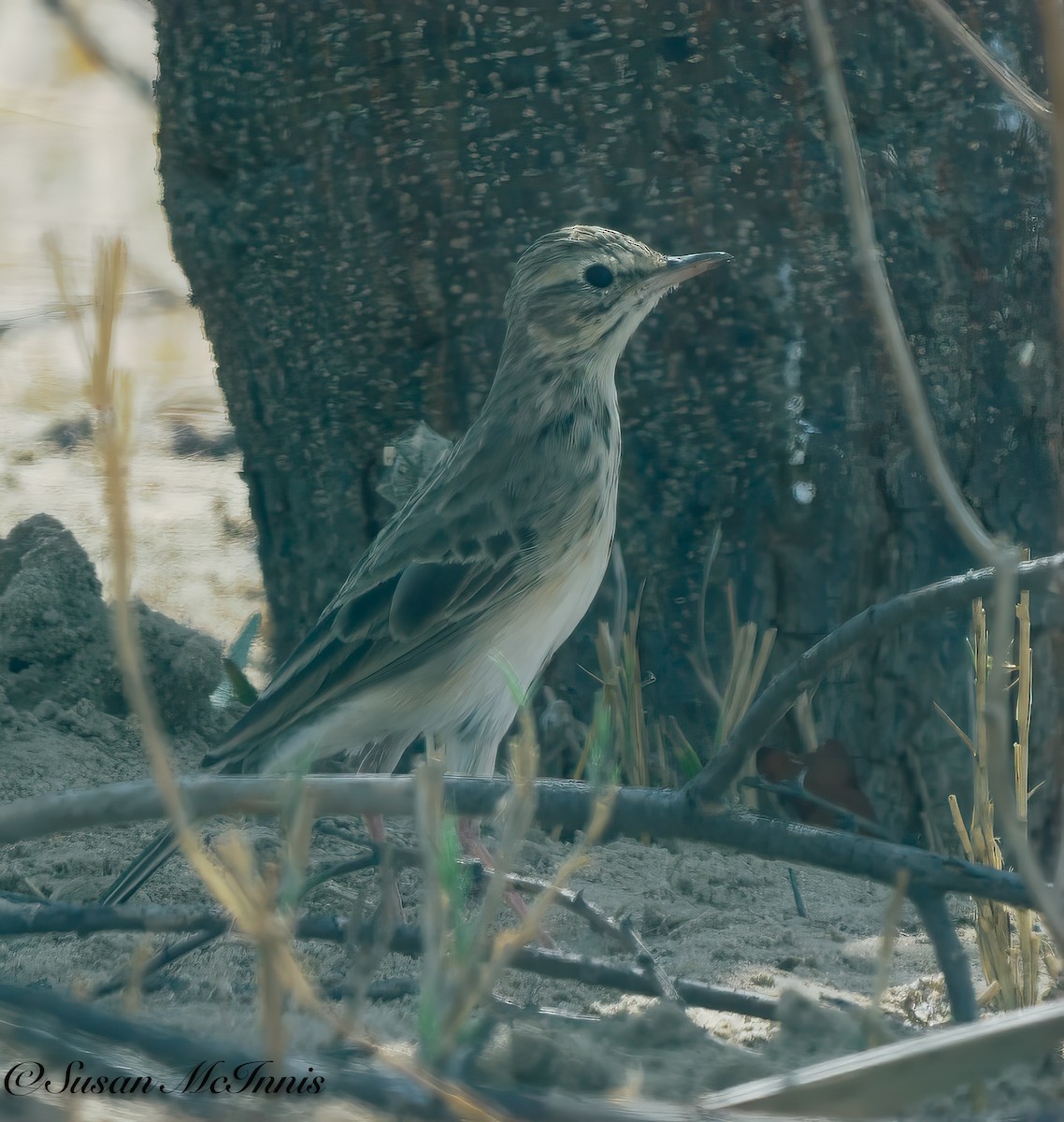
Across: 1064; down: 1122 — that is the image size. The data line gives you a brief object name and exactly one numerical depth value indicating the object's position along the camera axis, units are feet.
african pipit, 25.38
